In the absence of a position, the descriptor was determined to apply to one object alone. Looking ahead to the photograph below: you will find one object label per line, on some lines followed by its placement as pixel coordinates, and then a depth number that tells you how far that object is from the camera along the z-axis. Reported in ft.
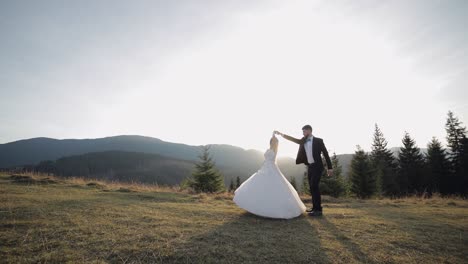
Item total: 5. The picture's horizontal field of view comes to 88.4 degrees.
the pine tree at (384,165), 132.57
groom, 24.25
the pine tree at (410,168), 133.49
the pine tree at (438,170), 122.21
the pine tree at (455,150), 117.80
